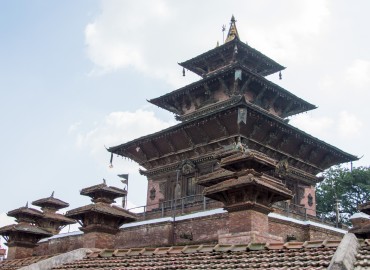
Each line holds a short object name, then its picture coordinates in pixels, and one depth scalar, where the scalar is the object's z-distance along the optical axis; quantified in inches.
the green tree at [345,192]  1738.6
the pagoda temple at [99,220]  729.0
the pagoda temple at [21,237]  933.8
